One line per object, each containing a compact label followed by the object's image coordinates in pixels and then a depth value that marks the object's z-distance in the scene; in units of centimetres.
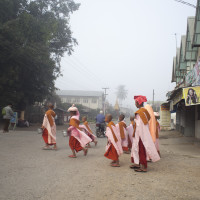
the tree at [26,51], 2095
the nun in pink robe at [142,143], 627
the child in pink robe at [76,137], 852
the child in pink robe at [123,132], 933
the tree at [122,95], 12744
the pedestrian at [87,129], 1144
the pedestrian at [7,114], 1585
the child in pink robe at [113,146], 691
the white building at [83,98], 7969
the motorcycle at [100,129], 1811
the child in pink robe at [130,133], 1006
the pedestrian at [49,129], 1010
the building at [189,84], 1021
